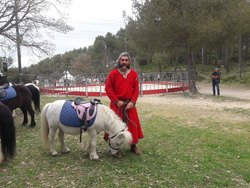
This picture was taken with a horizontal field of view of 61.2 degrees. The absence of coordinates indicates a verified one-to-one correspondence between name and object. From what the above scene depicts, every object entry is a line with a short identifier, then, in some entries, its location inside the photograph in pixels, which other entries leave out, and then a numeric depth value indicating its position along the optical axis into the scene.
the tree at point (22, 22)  10.38
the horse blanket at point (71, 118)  3.40
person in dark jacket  11.82
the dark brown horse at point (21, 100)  5.39
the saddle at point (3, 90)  4.79
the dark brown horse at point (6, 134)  3.24
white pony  3.38
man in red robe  3.70
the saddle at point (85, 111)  3.38
